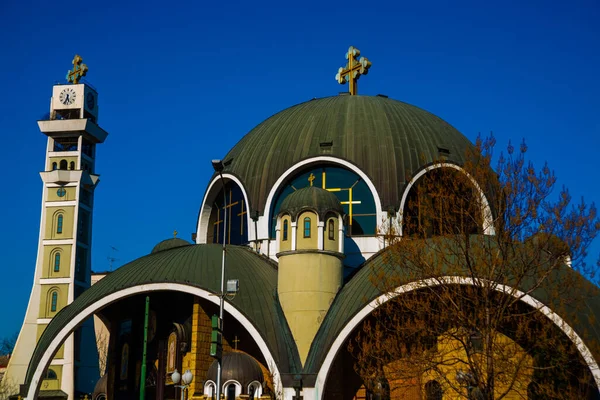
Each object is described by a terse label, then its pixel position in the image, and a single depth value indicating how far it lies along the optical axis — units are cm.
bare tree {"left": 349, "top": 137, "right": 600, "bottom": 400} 1817
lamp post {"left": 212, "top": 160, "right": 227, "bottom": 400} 1978
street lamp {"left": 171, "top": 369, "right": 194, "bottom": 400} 2056
